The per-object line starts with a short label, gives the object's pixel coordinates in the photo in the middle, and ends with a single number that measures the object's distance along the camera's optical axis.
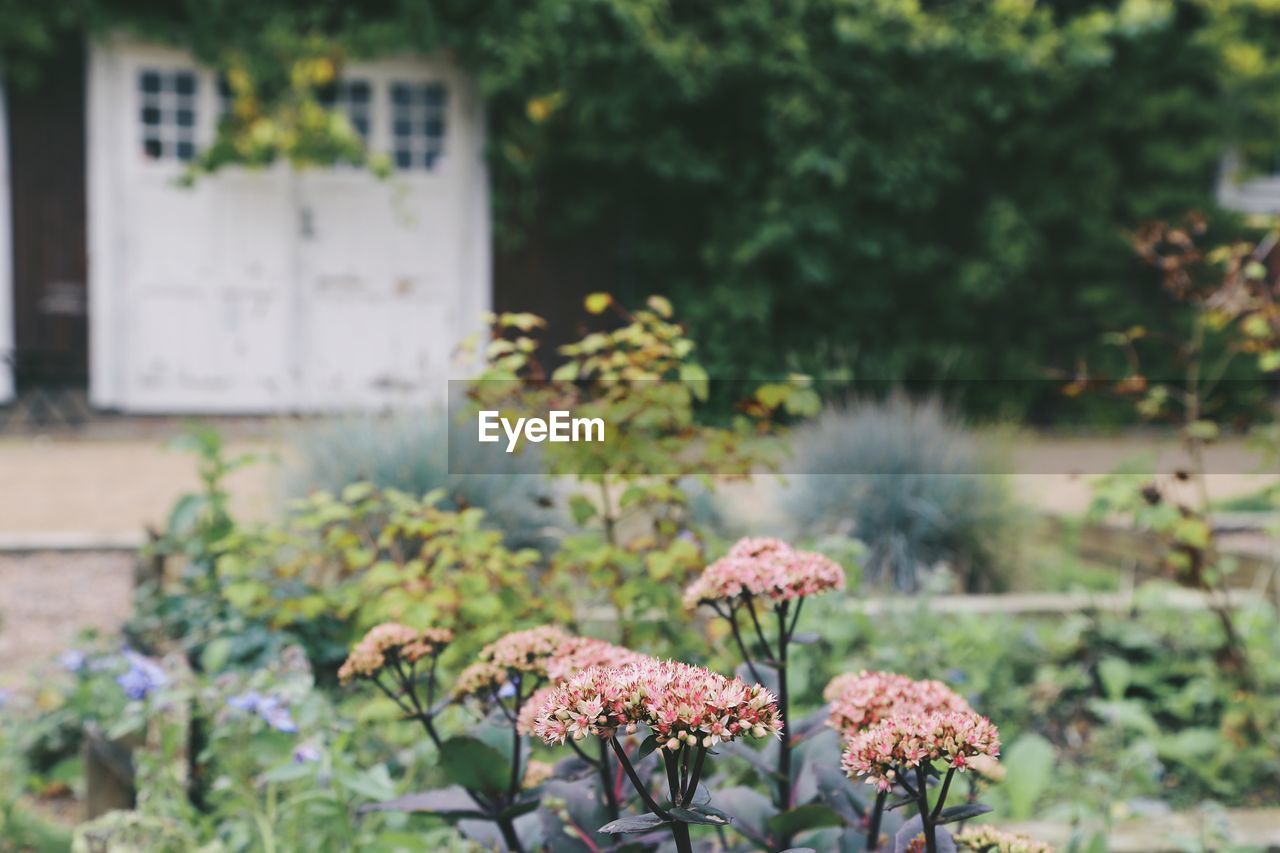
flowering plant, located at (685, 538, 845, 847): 1.10
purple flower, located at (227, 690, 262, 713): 1.63
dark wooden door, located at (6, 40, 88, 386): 7.63
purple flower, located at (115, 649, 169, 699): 1.66
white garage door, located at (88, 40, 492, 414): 7.73
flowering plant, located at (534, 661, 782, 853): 0.74
